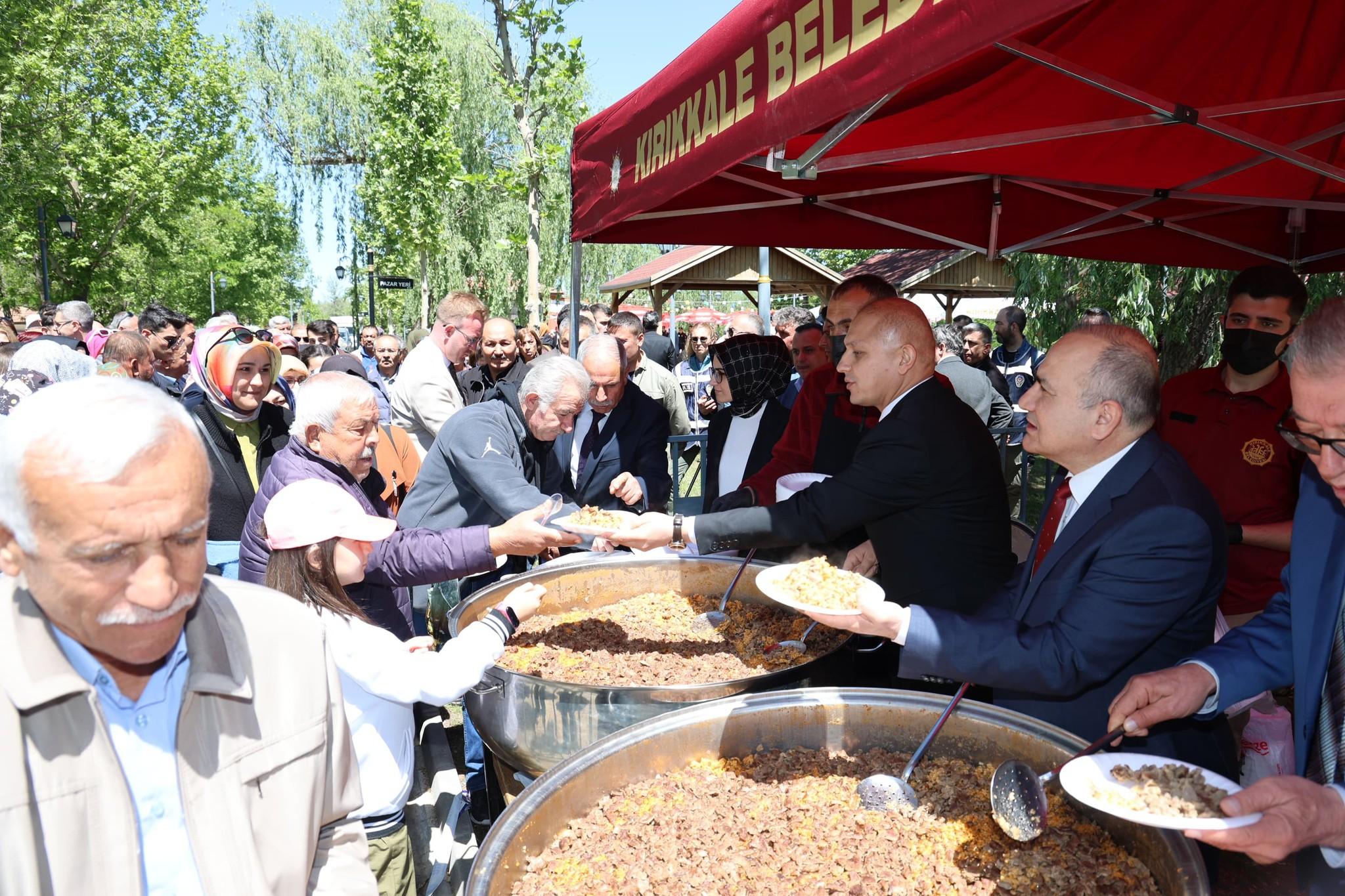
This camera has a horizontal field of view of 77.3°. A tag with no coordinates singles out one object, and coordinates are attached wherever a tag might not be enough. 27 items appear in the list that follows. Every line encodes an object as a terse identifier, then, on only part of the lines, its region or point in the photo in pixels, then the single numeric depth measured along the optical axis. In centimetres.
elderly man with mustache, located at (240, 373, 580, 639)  277
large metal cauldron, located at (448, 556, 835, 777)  236
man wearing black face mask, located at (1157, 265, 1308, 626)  316
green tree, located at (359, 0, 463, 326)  1773
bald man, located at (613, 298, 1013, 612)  270
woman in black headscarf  455
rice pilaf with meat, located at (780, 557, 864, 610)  223
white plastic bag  265
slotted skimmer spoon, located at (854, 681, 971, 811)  217
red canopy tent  201
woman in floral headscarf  391
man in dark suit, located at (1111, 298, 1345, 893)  151
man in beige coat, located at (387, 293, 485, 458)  560
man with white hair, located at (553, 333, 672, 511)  448
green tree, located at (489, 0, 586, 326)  1546
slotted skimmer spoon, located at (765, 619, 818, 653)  303
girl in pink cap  215
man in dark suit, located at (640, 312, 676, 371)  980
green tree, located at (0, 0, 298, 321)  2184
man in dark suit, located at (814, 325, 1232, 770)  200
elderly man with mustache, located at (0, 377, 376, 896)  108
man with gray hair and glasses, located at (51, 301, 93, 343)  836
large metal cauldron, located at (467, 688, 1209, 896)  190
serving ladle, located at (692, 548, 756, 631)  338
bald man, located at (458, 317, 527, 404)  654
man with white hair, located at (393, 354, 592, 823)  362
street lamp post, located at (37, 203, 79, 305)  1917
